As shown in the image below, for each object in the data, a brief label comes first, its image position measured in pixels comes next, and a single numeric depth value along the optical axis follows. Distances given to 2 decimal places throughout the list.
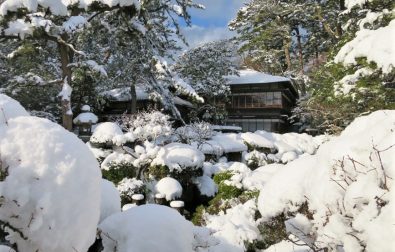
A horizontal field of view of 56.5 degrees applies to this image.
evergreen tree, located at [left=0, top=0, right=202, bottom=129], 11.05
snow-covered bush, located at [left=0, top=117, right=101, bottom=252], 2.38
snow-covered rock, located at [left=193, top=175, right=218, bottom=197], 11.82
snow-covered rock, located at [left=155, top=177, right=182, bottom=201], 10.61
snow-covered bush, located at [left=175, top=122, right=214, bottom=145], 17.30
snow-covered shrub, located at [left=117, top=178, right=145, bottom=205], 10.63
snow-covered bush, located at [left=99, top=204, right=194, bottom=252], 3.35
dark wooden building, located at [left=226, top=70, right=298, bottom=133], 30.52
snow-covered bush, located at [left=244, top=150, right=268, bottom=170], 17.87
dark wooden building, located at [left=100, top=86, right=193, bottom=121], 26.75
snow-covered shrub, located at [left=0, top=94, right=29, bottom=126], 2.75
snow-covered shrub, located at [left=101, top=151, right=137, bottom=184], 11.75
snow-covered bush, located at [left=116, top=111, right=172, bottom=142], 13.23
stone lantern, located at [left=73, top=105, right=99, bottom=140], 15.59
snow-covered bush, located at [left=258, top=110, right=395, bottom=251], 2.83
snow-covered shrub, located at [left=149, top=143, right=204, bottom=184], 11.38
